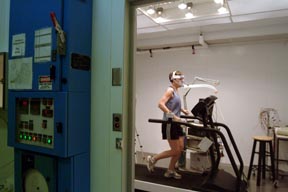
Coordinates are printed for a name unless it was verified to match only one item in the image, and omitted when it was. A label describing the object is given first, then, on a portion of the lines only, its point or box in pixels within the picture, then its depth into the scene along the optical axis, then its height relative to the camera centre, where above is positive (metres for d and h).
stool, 3.95 -0.95
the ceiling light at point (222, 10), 3.60 +1.27
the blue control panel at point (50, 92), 1.70 +0.01
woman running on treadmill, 3.78 -0.50
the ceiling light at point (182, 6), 3.47 +1.27
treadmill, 3.29 -1.23
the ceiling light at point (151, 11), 3.71 +1.28
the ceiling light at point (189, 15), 3.86 +1.27
